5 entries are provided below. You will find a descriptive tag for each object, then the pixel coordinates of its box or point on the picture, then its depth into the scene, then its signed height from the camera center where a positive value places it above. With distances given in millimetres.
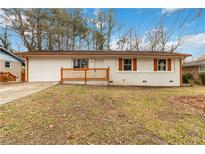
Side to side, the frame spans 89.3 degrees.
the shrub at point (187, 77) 11879 -66
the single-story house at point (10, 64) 11412 +1527
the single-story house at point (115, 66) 8862 +939
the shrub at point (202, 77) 11056 -63
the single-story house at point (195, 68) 12195 +1041
